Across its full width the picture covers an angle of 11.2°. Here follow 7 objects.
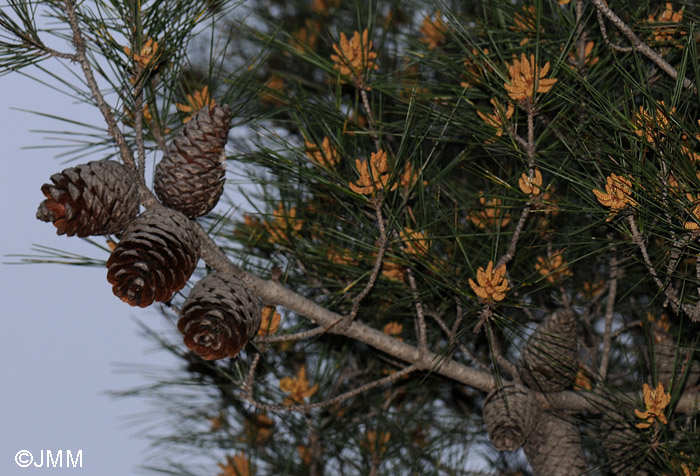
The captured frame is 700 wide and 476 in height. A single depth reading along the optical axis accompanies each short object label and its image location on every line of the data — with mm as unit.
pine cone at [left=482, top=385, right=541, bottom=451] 2272
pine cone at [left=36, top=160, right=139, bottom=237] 2098
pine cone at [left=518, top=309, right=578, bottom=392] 2269
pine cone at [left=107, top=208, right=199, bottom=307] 2095
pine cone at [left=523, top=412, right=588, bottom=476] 2309
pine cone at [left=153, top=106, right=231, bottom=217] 2158
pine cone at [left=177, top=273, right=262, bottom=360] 2116
